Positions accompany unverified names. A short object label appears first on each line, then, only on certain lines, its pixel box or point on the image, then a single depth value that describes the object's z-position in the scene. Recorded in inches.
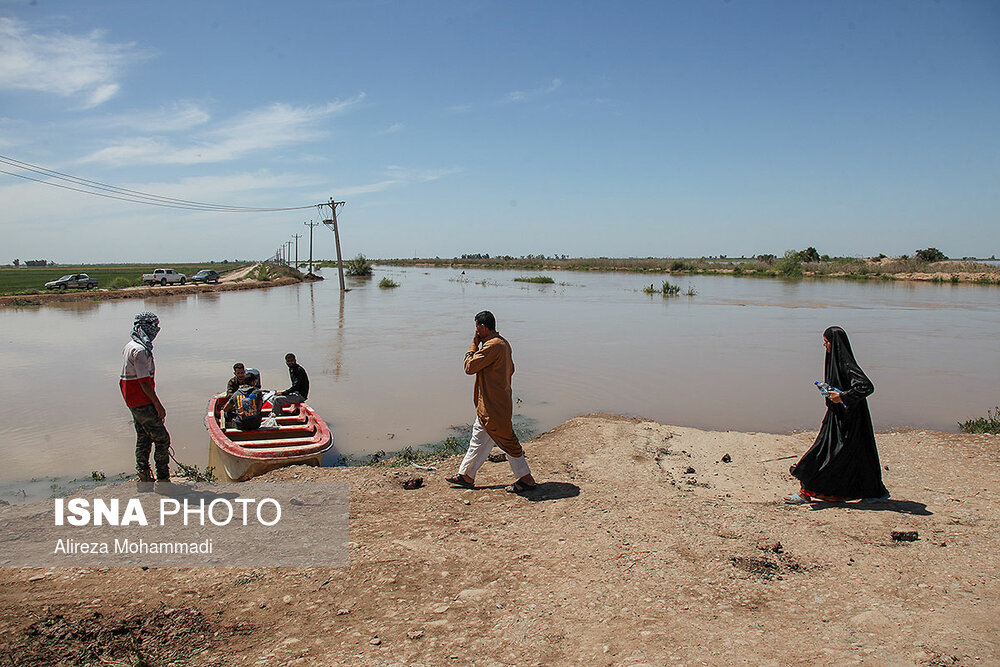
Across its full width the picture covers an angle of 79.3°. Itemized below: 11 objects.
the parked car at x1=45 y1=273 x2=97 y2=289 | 1561.3
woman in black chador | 190.9
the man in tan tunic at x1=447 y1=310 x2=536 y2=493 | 208.5
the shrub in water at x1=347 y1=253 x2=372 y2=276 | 2871.6
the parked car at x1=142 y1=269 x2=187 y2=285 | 1879.1
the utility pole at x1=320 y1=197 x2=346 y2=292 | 1826.0
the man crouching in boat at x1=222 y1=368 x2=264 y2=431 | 295.0
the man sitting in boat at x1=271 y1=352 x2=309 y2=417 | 326.3
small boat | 266.3
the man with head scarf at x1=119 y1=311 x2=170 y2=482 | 211.9
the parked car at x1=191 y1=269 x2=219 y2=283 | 1979.6
